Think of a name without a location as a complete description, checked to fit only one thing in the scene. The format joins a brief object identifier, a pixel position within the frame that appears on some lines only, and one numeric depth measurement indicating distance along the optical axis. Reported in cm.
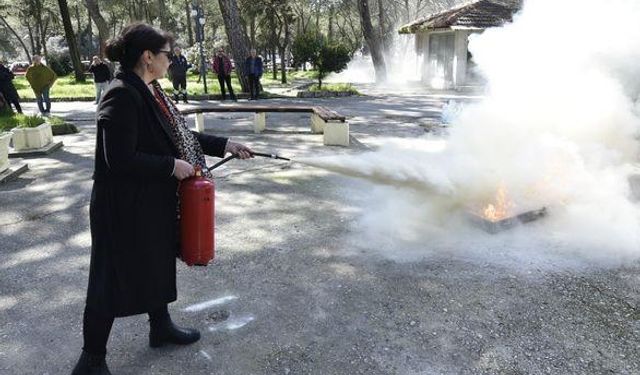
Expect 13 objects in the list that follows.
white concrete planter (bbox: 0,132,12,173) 713
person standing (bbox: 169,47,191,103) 1566
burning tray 489
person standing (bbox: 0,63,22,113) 1317
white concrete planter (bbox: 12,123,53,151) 865
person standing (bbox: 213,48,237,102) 1722
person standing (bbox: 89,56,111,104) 1522
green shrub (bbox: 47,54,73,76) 3634
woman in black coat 238
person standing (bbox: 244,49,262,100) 1756
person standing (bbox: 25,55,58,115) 1343
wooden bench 926
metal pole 1947
